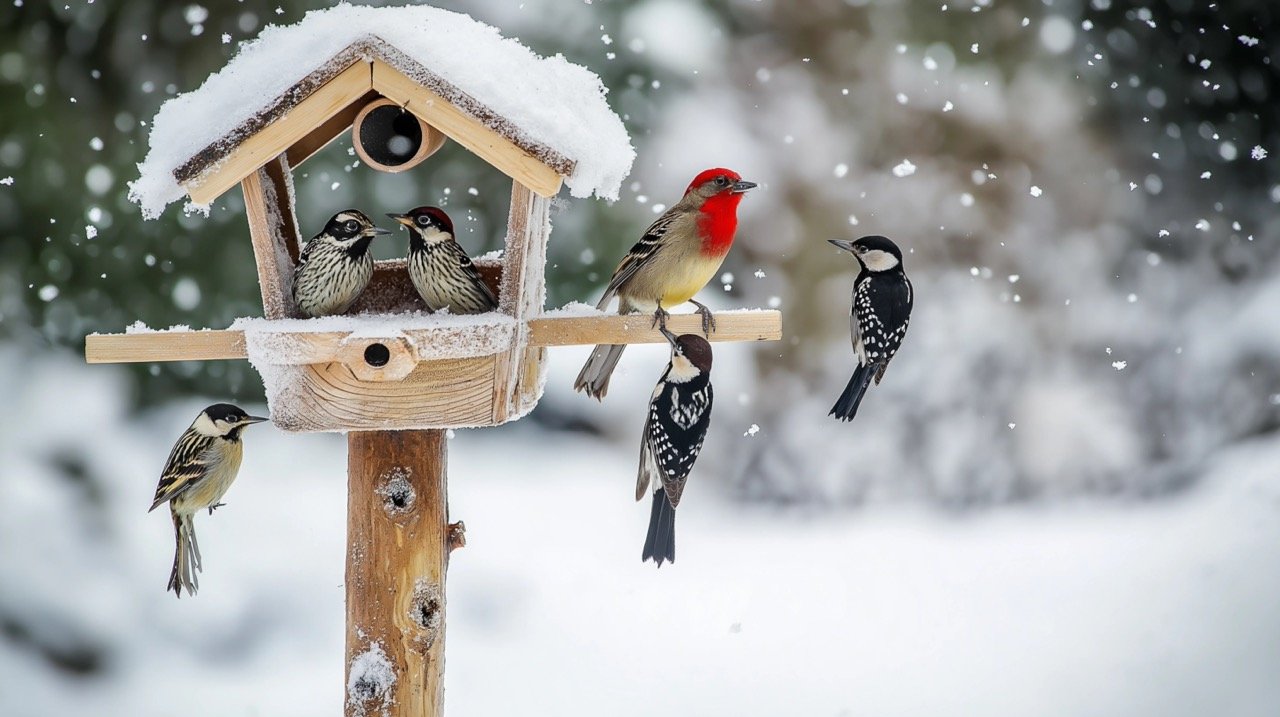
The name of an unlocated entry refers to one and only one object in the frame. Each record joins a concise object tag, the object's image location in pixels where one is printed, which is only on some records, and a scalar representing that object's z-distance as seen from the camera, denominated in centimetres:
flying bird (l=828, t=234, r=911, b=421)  655
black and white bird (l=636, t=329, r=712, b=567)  691
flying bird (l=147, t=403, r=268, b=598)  743
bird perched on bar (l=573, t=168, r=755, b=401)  719
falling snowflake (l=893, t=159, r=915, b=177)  1284
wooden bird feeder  577
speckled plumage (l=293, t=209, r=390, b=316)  648
